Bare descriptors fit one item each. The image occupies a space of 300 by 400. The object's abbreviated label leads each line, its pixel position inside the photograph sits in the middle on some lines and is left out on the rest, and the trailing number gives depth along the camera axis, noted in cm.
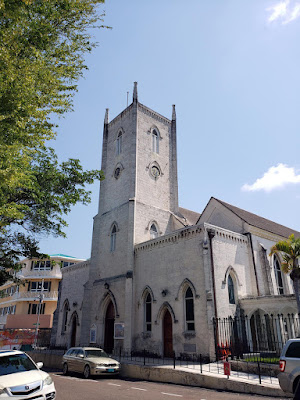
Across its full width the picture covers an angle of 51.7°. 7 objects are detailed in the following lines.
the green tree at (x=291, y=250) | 1802
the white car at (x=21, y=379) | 678
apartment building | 4169
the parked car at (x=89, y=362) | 1436
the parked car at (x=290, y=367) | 823
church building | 1852
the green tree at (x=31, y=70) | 888
